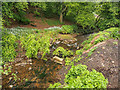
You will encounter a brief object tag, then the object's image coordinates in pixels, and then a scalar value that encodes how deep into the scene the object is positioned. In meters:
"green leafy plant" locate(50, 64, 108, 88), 2.89
